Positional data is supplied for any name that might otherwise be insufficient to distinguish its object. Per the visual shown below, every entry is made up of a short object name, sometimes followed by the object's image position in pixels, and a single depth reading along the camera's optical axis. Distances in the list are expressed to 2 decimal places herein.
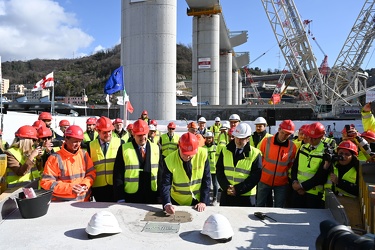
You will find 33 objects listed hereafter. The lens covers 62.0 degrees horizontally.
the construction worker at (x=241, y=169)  3.82
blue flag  11.08
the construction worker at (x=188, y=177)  3.41
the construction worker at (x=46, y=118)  7.01
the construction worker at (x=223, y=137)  7.38
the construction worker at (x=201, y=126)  8.88
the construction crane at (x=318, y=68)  32.56
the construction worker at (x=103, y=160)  4.09
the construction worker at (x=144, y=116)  9.77
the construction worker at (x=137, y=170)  3.68
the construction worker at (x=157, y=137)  7.37
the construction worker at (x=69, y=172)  3.21
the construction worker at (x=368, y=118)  5.55
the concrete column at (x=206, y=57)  31.16
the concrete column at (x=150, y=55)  16.78
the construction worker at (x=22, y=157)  3.83
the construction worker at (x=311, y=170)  3.99
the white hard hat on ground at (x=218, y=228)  2.29
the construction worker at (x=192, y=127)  7.43
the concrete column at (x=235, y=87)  51.83
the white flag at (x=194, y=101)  20.60
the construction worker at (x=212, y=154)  6.74
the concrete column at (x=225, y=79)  40.78
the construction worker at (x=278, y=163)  4.39
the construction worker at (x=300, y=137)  5.94
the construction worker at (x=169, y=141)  7.25
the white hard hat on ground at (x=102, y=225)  2.34
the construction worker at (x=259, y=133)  5.86
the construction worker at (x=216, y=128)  9.59
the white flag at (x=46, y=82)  13.92
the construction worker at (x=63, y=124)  7.48
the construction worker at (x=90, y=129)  7.26
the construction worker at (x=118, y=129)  6.98
